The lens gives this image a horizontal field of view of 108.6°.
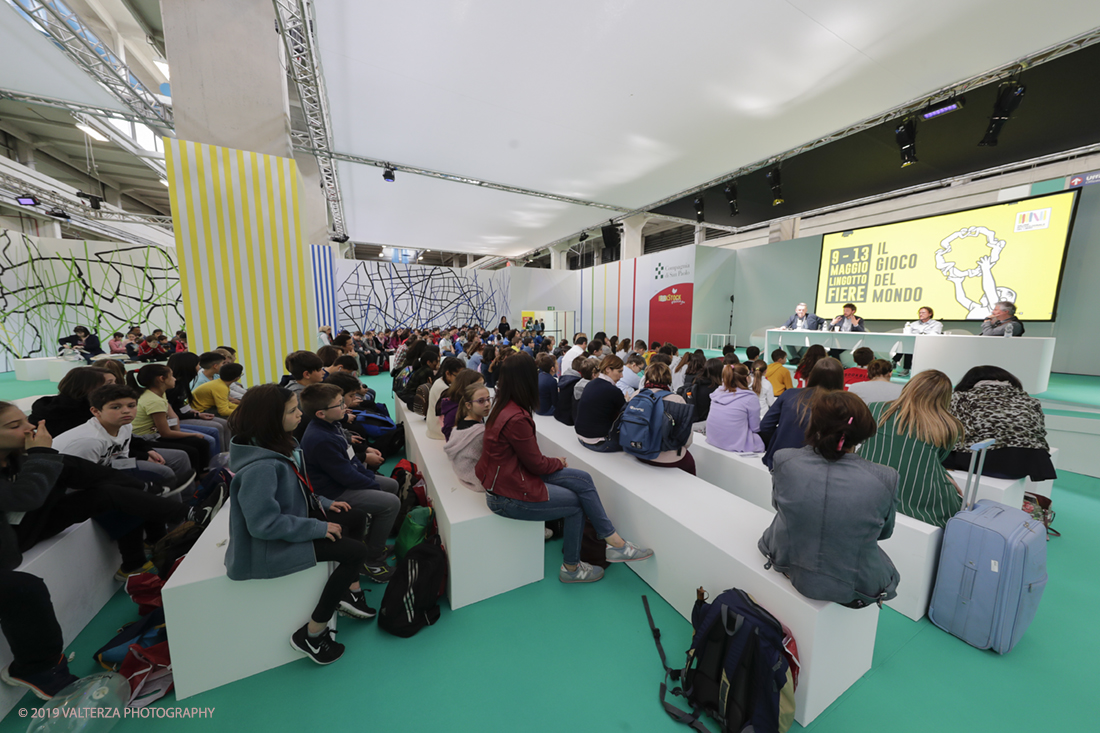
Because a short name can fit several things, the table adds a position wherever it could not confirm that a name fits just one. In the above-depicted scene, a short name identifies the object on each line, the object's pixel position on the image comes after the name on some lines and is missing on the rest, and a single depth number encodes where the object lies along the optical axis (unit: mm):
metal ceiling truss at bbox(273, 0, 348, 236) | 3797
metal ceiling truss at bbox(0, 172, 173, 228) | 7438
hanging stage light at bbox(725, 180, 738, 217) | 7540
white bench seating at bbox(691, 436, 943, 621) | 1899
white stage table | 4609
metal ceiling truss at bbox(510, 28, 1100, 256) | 3857
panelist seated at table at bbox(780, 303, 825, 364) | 7449
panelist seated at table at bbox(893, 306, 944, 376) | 6285
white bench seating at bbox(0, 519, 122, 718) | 1567
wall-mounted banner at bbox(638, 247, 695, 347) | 11297
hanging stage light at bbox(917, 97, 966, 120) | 4703
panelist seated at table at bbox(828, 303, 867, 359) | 6943
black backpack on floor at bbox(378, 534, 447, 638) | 1869
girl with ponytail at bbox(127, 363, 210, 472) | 2812
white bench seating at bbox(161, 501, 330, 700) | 1524
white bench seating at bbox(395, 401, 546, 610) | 2012
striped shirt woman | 1922
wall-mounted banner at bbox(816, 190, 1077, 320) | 6477
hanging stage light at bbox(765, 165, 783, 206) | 6789
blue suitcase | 1702
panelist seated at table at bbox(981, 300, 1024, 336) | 5195
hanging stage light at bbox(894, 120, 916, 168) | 5172
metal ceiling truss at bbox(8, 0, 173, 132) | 3889
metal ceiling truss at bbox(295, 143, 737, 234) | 6703
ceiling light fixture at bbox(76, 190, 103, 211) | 8781
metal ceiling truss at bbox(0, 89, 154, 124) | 5364
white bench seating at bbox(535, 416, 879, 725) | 1465
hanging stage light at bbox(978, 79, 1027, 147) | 4246
